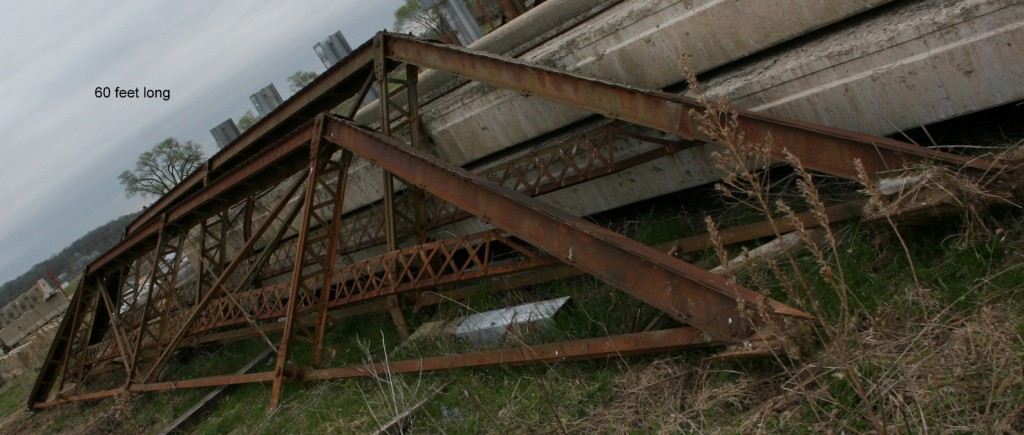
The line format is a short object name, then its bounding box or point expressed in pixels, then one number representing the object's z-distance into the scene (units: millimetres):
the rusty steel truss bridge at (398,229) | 3215
